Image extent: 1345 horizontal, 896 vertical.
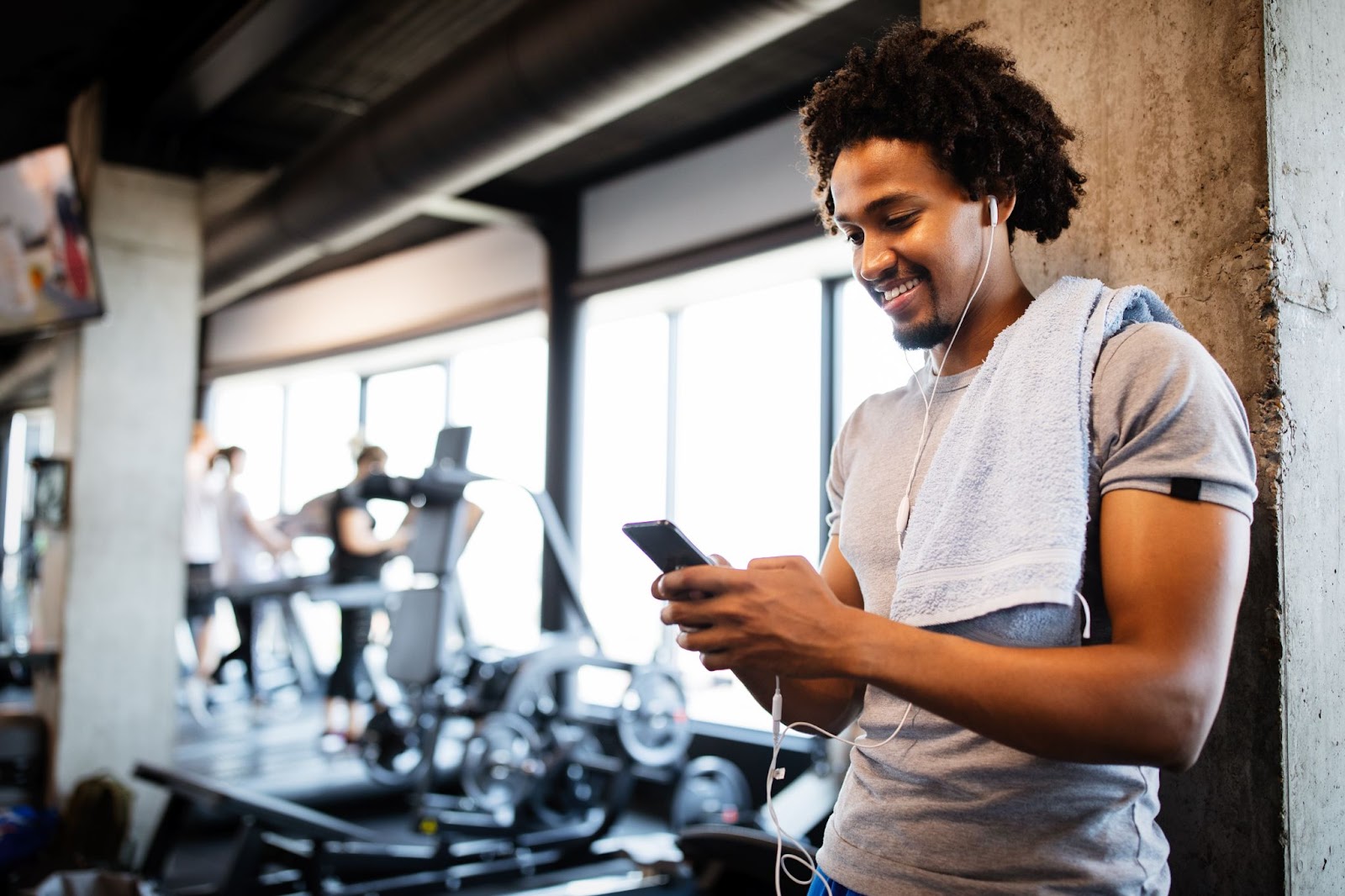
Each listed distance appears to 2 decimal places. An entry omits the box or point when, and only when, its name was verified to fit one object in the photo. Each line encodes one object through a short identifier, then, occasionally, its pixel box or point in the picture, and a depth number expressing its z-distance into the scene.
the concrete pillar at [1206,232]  1.12
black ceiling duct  2.77
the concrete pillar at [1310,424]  1.13
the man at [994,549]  0.82
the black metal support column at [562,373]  6.25
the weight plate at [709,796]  4.38
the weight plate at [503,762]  4.48
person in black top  5.64
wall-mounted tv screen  4.41
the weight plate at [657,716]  4.61
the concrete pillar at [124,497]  4.55
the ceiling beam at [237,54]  3.76
